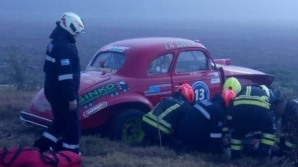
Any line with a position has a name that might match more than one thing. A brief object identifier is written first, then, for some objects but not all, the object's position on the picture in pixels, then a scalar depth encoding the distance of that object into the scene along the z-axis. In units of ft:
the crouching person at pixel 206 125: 30.55
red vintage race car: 33.06
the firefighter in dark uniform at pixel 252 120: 28.91
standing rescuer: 26.61
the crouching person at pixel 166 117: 31.86
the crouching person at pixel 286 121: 25.39
